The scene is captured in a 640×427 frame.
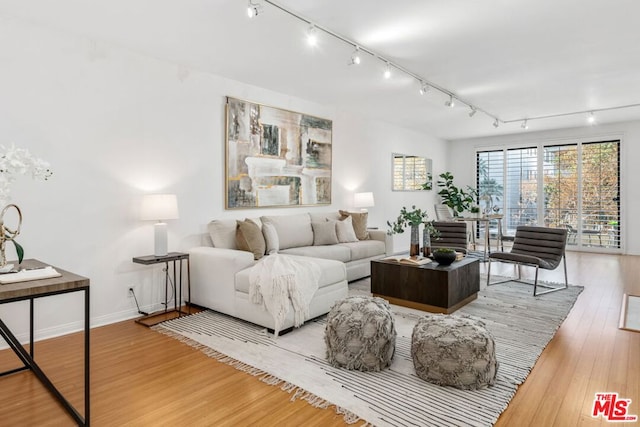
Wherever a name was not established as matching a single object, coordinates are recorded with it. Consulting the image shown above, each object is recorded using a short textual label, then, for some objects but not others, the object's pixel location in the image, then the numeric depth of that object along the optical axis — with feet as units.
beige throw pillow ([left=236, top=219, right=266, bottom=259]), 13.21
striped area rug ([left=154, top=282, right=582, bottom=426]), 6.66
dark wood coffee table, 11.82
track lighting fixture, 9.14
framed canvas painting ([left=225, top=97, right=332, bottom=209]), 14.99
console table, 5.58
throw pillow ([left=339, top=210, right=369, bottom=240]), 18.25
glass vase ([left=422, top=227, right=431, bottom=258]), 13.60
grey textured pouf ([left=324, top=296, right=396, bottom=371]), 8.07
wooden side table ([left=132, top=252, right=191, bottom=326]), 11.46
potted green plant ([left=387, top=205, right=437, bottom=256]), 12.97
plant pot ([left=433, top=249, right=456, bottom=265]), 12.55
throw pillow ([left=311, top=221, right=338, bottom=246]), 16.53
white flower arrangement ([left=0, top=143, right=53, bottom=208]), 6.46
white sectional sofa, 11.15
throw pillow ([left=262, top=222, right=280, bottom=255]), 14.15
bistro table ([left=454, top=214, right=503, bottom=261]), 21.45
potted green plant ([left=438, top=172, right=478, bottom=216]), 28.53
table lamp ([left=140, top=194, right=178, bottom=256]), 11.59
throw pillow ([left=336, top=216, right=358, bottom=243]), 17.29
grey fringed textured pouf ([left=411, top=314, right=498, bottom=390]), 7.31
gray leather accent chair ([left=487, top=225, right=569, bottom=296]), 14.49
